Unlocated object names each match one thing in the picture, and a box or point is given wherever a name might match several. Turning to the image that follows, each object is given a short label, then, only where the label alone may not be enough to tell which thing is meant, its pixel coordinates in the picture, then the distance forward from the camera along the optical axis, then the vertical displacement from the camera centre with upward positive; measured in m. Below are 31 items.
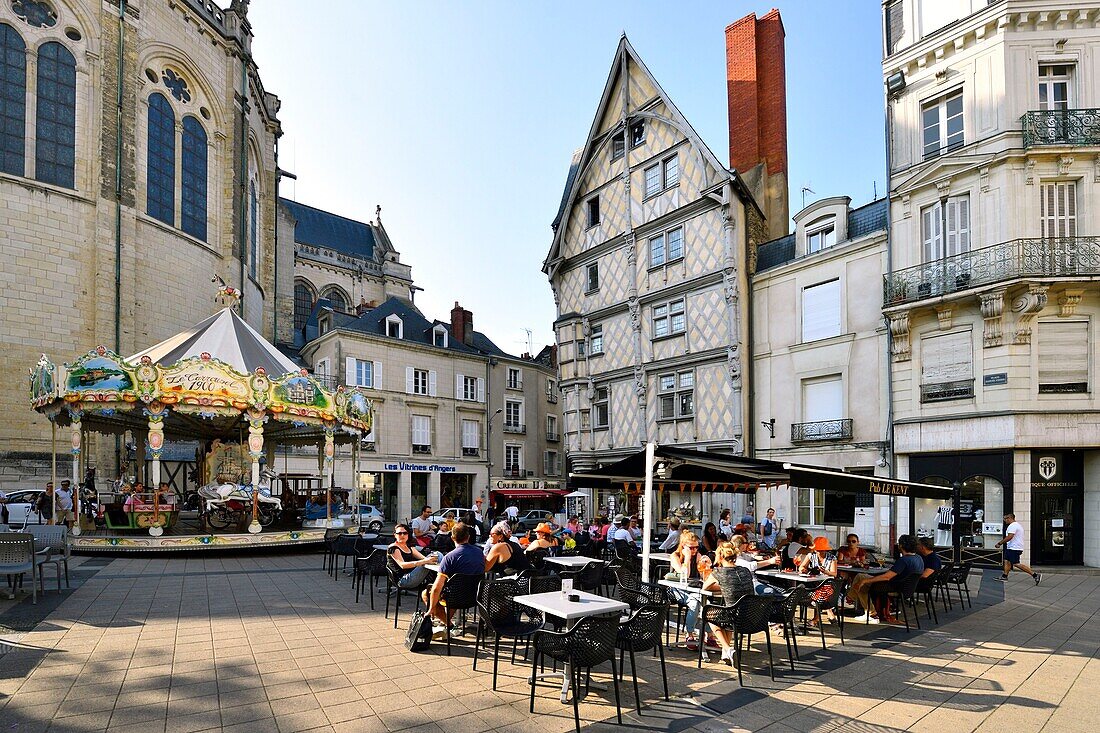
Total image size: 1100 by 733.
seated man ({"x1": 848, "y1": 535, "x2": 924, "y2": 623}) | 7.93 -1.99
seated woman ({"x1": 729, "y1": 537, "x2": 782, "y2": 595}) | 7.20 -1.83
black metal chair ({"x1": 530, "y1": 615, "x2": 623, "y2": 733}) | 4.95 -1.73
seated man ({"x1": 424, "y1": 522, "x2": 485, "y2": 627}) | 6.84 -1.57
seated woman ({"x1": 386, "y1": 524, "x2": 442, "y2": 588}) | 7.74 -1.77
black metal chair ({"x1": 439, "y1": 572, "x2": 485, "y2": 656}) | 6.79 -1.84
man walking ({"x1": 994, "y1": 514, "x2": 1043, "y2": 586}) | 12.55 -2.52
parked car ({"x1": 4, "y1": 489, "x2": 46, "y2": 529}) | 17.38 -2.60
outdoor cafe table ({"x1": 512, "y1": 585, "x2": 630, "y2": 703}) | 5.43 -1.65
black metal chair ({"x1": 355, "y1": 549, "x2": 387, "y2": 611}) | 9.16 -2.10
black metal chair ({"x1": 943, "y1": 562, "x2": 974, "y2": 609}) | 9.02 -2.26
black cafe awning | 7.61 -0.90
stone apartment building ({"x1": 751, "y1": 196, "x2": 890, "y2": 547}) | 17.39 +1.35
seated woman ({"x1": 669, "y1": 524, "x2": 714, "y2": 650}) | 7.08 -1.75
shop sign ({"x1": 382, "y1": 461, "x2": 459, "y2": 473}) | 30.33 -2.80
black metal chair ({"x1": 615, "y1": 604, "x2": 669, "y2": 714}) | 5.35 -1.76
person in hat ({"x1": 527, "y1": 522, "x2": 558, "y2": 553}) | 8.98 -1.75
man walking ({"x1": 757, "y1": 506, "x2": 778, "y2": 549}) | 16.16 -2.92
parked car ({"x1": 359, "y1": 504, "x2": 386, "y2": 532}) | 21.63 -3.67
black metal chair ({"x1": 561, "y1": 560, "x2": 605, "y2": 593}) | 9.06 -2.25
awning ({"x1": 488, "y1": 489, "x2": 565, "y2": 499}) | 33.00 -4.26
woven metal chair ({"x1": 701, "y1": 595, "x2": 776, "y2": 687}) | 6.09 -1.86
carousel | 14.54 -0.07
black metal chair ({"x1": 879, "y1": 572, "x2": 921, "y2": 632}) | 7.89 -2.08
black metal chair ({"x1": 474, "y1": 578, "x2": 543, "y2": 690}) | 6.16 -1.85
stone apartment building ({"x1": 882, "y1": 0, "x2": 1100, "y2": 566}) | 14.58 +2.61
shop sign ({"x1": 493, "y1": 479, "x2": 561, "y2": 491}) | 33.03 -3.85
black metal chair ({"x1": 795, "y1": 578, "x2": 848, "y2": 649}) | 7.44 -2.07
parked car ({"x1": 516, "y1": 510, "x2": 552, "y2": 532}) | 22.55 -3.90
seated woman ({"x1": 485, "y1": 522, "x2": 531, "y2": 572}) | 7.66 -1.67
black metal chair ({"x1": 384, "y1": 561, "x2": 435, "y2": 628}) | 7.79 -2.04
